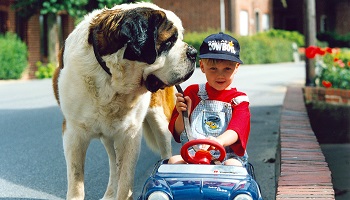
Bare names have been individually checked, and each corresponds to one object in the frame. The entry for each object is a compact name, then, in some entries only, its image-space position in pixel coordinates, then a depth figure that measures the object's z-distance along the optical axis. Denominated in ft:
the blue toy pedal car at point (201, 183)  11.36
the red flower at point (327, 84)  34.22
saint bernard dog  13.16
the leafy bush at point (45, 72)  77.10
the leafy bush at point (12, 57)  70.64
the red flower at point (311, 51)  37.47
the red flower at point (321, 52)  37.07
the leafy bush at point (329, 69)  35.22
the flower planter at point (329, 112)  26.91
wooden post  41.42
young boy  13.58
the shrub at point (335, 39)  67.62
